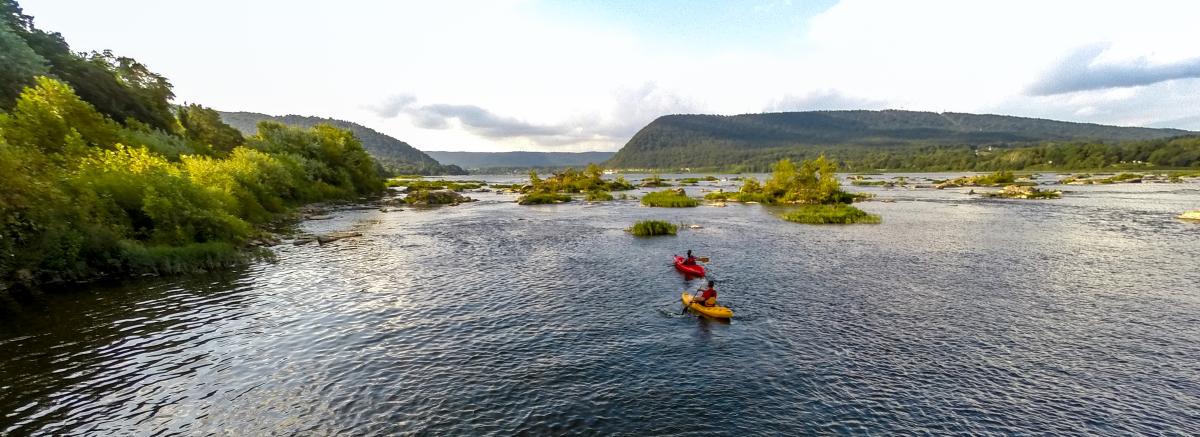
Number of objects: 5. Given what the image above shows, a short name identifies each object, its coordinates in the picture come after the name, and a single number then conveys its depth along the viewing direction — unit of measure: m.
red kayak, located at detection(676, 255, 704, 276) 36.97
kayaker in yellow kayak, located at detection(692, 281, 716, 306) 27.81
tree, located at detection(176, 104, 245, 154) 109.19
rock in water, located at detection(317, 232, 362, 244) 51.38
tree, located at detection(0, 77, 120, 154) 37.62
